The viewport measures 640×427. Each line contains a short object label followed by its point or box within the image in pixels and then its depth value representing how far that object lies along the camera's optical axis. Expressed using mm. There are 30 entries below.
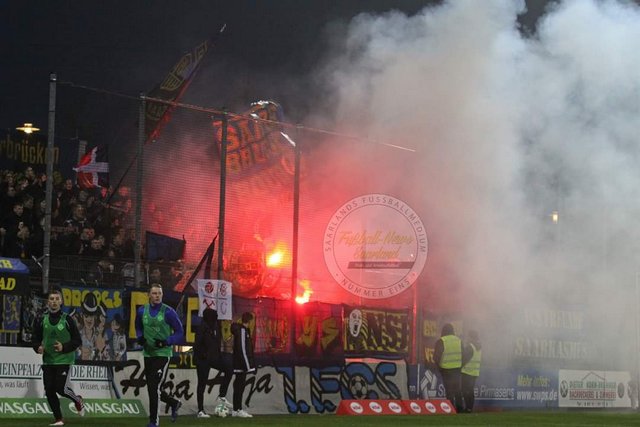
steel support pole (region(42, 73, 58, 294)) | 21078
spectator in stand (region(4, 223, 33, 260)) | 23500
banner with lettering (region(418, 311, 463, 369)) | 29500
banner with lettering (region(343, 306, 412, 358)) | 27281
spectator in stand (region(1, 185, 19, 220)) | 24905
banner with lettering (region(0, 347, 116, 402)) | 20875
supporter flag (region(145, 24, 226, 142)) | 31172
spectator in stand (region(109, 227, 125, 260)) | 24500
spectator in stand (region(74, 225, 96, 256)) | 23781
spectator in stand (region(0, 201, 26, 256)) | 23750
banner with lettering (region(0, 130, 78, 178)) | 28922
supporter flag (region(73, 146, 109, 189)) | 25656
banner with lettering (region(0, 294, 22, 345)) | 20438
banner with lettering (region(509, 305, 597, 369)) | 32594
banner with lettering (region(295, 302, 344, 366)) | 26172
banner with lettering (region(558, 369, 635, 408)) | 34250
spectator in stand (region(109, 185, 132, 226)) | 24883
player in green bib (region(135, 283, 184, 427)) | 17875
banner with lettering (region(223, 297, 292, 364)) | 24953
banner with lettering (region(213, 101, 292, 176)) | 25875
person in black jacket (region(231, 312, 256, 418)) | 23406
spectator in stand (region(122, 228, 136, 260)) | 24469
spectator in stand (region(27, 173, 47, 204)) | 25422
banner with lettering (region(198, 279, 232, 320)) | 23500
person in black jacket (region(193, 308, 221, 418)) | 23031
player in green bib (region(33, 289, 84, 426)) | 18234
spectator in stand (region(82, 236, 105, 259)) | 24031
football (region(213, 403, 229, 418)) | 23203
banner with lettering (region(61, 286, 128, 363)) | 21703
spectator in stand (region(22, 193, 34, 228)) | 24509
